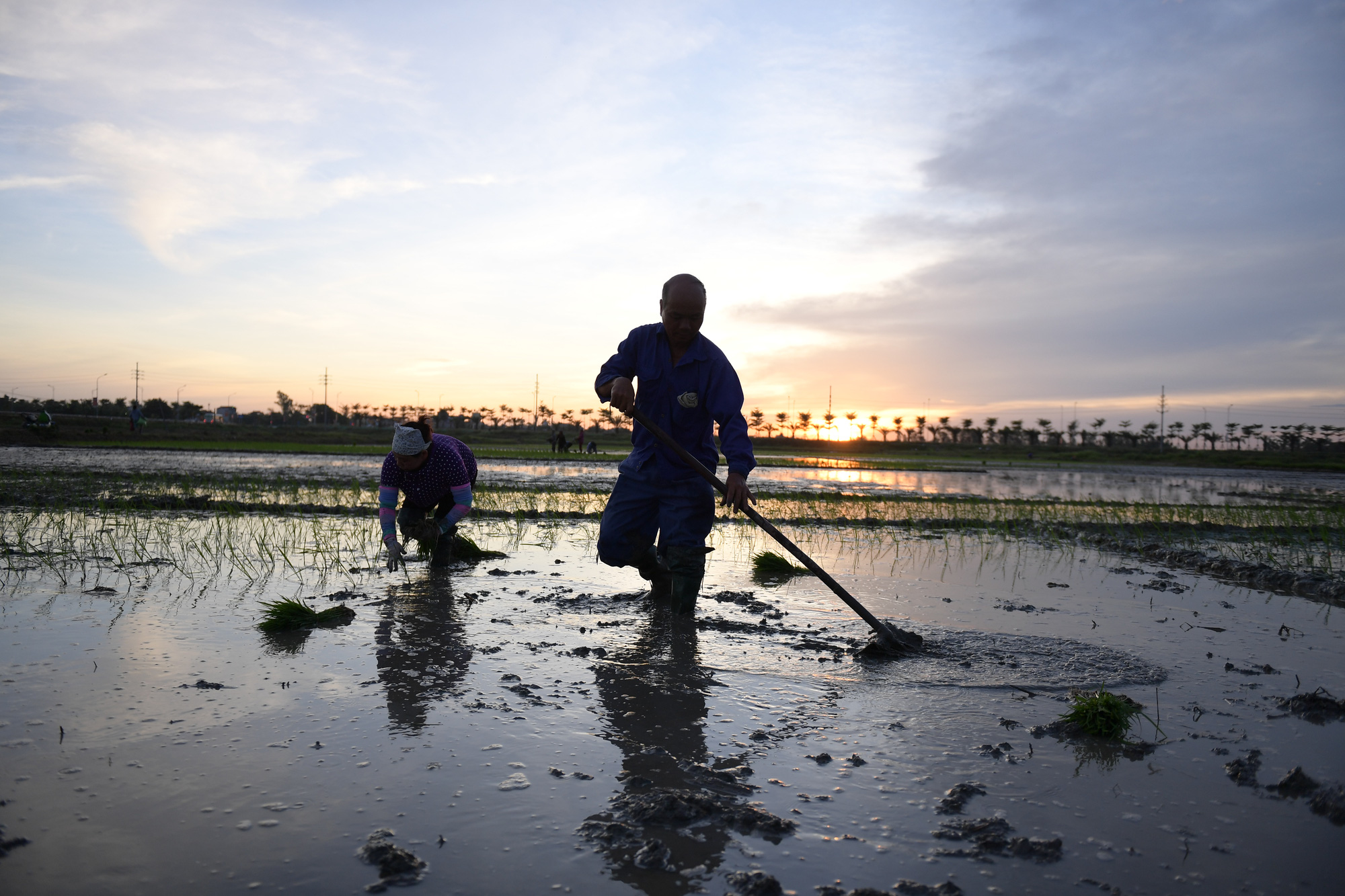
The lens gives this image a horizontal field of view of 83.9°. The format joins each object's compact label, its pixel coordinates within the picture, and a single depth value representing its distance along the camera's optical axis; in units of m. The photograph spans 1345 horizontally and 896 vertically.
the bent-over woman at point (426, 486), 4.96
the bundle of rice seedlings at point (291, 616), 3.47
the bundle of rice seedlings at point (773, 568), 5.72
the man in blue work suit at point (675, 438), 3.95
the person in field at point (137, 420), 34.31
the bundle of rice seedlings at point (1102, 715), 2.49
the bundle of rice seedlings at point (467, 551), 5.91
